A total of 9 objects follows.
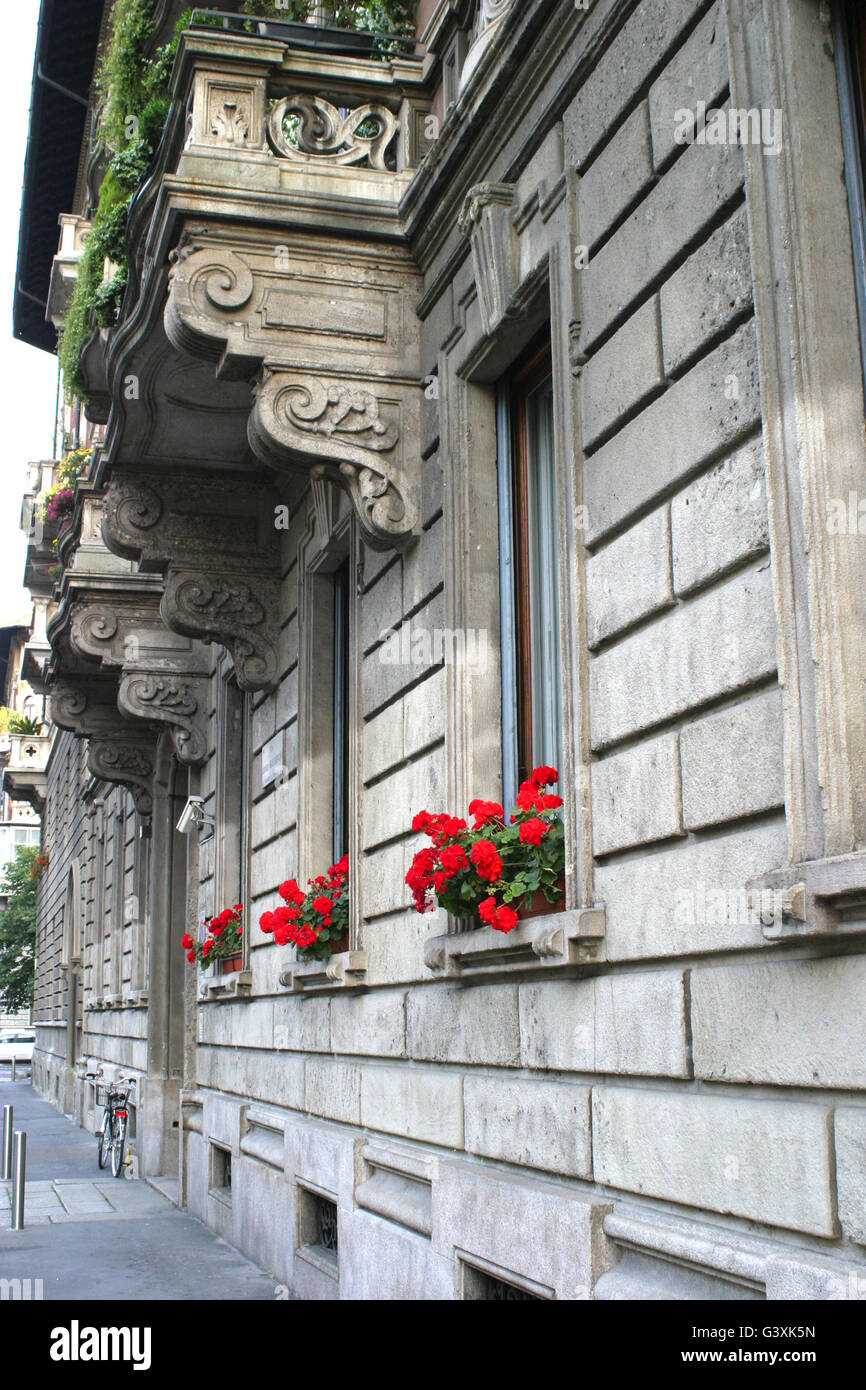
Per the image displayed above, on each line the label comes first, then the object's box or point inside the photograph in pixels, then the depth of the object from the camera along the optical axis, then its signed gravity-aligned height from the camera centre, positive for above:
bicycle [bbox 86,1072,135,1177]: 18.20 -1.76
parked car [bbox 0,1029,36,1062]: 60.88 -2.48
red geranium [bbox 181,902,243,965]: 12.68 +0.42
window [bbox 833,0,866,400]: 4.33 +2.55
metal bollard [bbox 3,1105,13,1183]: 14.53 -1.43
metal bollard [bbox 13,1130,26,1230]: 12.65 -1.60
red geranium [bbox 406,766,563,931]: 5.86 +0.49
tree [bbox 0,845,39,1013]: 57.81 +1.86
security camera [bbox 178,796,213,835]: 14.16 +1.58
